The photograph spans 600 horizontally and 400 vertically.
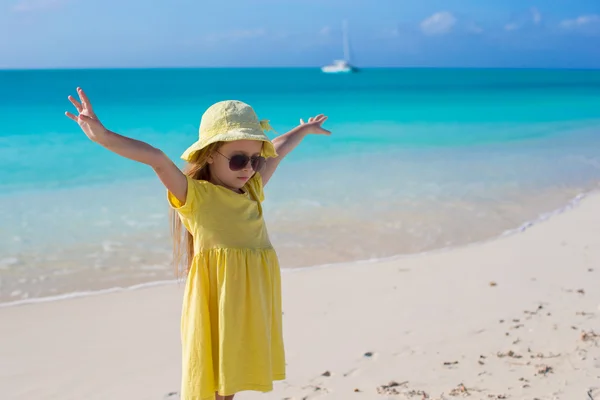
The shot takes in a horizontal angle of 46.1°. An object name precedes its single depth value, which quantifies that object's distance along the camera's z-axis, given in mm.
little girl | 2482
